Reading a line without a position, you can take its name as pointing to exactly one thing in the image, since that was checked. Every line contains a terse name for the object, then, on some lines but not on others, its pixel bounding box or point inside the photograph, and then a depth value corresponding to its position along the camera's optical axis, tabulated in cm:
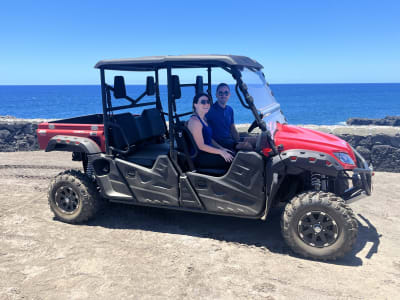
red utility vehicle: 366
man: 426
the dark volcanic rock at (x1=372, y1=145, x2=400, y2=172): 700
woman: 405
